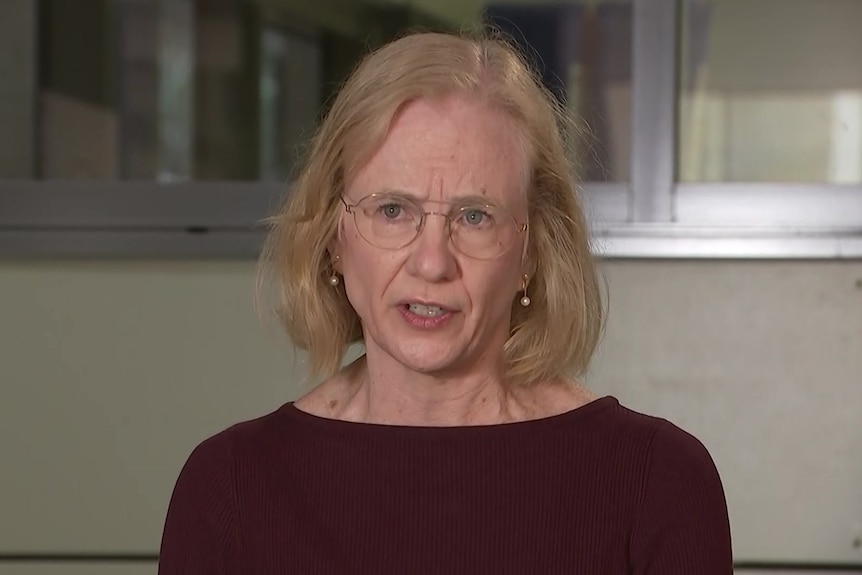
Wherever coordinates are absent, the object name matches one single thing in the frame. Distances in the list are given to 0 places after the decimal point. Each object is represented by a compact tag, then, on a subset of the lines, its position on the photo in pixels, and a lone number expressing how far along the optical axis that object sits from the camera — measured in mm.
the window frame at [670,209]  4088
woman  3313
